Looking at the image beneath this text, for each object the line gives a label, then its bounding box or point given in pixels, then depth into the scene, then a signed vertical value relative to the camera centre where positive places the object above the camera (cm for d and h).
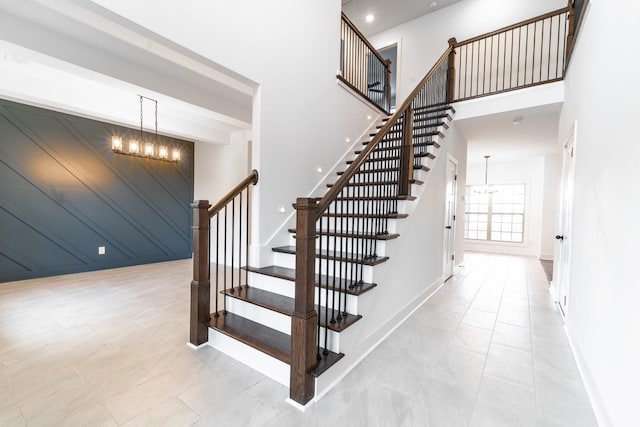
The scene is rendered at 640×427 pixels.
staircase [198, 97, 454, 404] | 190 -84
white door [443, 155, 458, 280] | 446 -19
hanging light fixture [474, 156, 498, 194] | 825 +68
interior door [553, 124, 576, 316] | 292 -21
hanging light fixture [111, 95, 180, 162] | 432 +86
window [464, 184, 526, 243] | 797 -12
